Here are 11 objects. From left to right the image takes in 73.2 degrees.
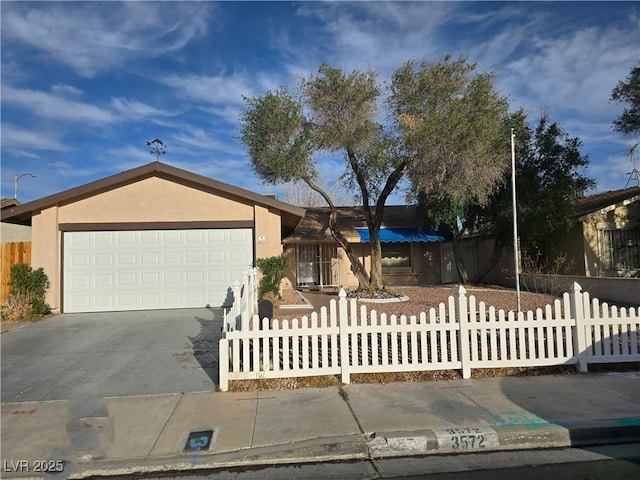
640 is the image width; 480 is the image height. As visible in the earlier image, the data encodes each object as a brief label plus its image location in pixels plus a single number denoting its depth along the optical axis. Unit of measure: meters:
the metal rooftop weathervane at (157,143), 14.08
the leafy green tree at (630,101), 14.88
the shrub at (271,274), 12.43
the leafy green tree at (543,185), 16.03
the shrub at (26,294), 11.29
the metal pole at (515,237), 9.47
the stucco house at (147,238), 12.68
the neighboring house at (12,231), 20.86
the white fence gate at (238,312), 5.82
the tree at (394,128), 12.76
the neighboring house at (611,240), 16.33
